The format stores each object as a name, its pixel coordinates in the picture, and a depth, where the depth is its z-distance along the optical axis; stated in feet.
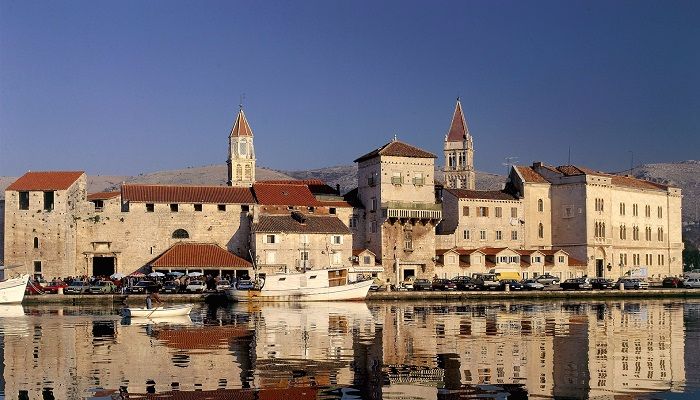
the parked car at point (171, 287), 248.09
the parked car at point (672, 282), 312.29
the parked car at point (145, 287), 246.27
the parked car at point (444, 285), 276.21
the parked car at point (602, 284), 289.94
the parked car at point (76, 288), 247.50
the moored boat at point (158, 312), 180.65
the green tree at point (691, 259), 486.79
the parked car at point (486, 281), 279.24
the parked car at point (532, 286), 279.49
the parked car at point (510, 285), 277.03
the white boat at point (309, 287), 248.11
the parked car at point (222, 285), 255.56
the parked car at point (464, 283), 278.26
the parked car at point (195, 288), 250.98
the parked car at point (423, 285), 277.85
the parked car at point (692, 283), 308.81
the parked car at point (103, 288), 248.73
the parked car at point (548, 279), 298.97
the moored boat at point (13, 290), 232.32
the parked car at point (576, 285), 287.69
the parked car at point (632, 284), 292.40
